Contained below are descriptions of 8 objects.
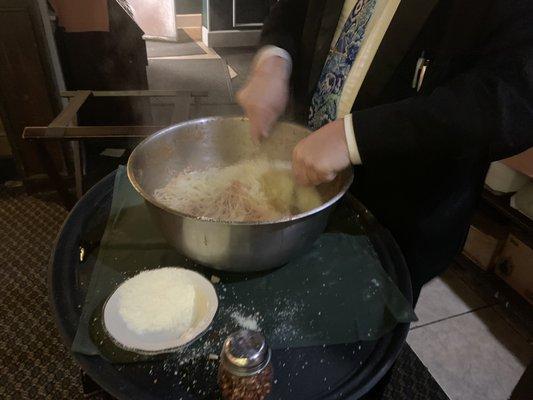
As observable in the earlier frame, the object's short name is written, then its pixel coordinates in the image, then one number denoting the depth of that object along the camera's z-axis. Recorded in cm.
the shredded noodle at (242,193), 103
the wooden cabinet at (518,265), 187
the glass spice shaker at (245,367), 64
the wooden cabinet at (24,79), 207
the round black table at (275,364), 71
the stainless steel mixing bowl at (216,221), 77
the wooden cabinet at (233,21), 511
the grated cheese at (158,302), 78
